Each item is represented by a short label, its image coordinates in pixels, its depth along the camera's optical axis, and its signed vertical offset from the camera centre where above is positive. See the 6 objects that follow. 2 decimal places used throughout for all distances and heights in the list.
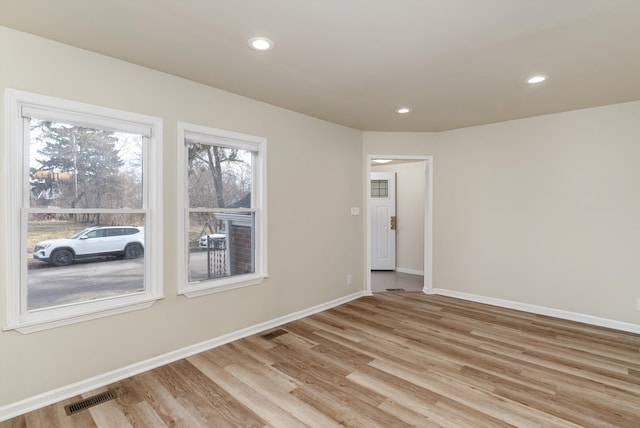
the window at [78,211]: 2.14 +0.01
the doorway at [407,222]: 6.51 -0.22
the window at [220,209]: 2.99 +0.03
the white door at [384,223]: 6.78 -0.24
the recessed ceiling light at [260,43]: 2.21 +1.21
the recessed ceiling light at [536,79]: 2.81 +1.22
